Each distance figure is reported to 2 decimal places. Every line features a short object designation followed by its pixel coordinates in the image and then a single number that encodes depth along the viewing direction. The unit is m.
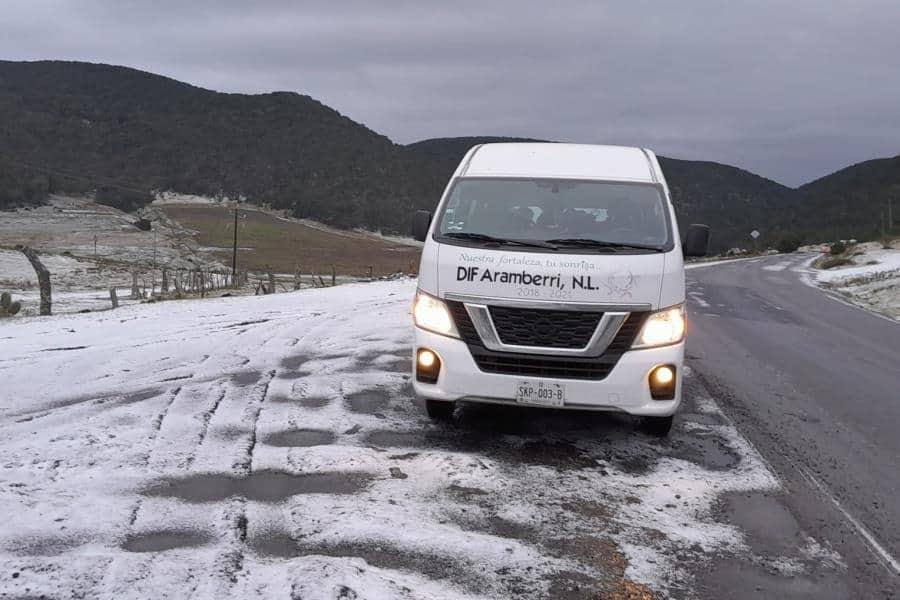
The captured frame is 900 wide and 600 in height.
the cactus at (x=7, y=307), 14.58
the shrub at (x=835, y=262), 40.97
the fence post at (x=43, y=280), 14.54
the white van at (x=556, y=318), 5.18
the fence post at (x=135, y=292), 26.55
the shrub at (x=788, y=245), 87.06
